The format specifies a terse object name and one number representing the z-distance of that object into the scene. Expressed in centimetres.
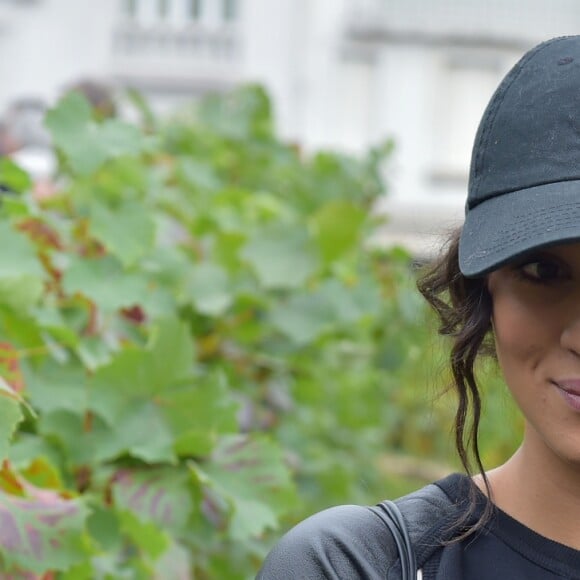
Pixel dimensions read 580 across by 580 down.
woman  211
